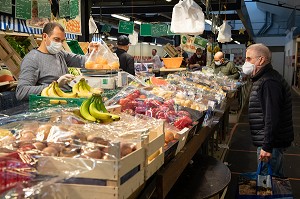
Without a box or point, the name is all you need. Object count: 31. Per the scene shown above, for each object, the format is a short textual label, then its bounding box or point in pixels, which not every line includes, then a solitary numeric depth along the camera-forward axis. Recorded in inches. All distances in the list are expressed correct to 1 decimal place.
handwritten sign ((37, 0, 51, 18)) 213.3
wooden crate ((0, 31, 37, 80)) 209.8
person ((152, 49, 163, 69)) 518.6
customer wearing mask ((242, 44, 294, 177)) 135.7
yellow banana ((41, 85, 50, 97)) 113.1
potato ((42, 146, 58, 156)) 58.8
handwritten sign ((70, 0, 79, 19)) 236.3
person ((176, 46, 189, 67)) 399.0
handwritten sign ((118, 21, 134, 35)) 426.6
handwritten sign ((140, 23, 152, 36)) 466.9
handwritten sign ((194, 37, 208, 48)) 413.7
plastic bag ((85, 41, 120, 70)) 140.3
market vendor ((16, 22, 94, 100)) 137.9
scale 138.3
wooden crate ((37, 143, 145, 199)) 55.2
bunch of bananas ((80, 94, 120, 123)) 86.7
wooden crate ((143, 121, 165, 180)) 69.8
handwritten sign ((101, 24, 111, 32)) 534.4
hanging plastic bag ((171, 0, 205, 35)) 188.9
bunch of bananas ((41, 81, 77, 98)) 112.7
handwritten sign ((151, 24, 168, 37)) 468.1
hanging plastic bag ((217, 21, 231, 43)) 339.6
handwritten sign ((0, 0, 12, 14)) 192.1
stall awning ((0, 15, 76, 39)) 259.6
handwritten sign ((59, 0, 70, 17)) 231.6
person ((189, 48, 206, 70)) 438.0
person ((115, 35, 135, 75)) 235.6
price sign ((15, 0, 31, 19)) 198.5
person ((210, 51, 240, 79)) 356.8
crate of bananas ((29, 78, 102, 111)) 104.8
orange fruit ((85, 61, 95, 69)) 139.9
